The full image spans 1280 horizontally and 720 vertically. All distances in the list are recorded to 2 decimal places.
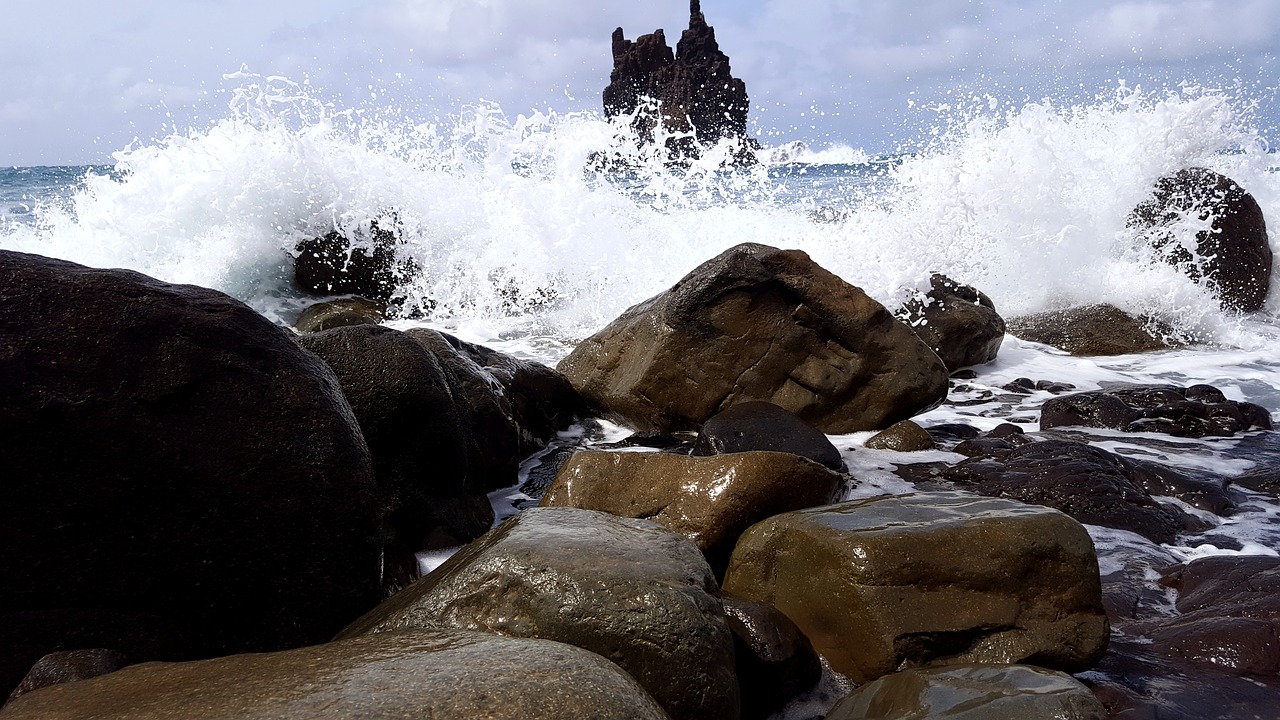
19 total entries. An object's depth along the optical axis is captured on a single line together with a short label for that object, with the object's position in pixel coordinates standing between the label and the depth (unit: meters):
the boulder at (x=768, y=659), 2.76
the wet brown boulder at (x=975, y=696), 2.30
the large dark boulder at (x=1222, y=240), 9.42
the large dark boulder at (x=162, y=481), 2.37
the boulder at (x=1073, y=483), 4.14
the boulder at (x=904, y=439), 5.34
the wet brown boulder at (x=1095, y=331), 8.35
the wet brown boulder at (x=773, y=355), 5.70
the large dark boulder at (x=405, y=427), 3.62
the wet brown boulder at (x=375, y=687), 1.64
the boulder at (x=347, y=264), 10.33
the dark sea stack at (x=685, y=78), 50.31
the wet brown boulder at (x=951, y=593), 2.82
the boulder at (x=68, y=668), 2.12
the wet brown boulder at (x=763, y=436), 4.85
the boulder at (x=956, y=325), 7.39
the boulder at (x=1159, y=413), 5.57
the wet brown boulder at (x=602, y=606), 2.34
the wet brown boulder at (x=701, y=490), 3.59
